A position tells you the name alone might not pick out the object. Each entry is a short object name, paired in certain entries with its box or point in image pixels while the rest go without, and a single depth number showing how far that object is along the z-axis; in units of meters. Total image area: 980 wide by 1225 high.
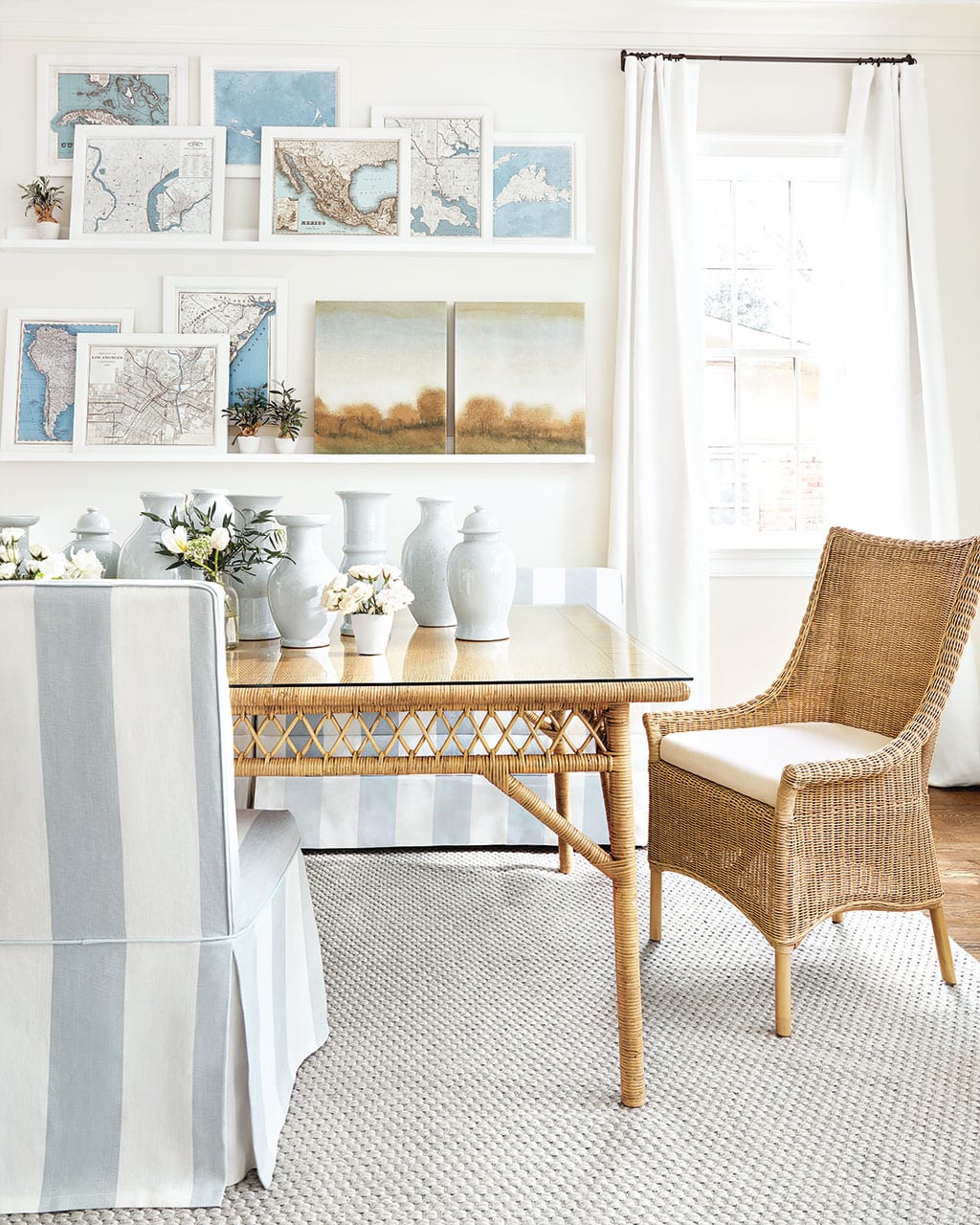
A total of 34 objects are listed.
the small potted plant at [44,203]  3.42
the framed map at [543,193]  3.53
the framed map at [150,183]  3.47
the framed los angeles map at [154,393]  3.48
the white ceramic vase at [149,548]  2.00
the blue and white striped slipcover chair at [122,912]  1.33
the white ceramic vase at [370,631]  1.86
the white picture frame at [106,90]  3.48
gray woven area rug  1.45
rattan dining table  1.61
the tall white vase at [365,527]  2.17
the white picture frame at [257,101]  3.48
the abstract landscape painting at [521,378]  3.52
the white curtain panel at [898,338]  3.53
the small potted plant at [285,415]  3.46
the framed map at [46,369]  3.48
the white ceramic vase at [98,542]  2.16
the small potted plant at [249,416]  3.46
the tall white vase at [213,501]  2.06
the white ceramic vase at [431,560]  2.17
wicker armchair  1.91
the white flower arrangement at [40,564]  1.77
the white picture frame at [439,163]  3.49
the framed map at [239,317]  3.50
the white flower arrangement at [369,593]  1.83
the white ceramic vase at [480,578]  1.95
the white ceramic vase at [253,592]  2.04
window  3.80
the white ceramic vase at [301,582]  1.90
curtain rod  3.53
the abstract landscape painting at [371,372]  3.51
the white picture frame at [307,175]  3.48
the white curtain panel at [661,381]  3.48
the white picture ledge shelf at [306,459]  3.46
